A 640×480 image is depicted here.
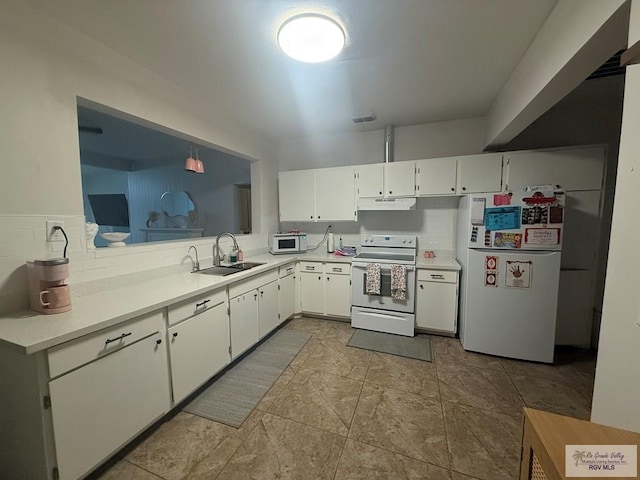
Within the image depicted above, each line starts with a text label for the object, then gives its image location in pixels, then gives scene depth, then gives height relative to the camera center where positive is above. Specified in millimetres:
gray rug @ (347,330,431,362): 2670 -1339
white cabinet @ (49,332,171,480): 1233 -992
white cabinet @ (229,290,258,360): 2375 -970
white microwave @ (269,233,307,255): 3600 -295
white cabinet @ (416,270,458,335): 2926 -895
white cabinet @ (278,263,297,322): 3203 -901
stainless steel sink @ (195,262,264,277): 2632 -498
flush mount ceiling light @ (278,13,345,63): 1536 +1160
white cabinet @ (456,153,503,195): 2820 +559
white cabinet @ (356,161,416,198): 3215 +553
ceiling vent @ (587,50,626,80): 2115 +1359
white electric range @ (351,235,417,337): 3012 -943
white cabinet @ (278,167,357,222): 3512 +390
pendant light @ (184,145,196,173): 2570 +572
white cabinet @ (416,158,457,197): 3029 +557
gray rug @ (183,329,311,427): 1893 -1378
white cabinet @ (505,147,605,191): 2449 +550
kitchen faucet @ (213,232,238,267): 2902 -363
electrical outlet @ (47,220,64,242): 1600 -71
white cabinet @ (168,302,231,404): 1804 -981
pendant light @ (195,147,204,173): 2616 +562
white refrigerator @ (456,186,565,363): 2342 -454
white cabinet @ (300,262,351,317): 3367 -877
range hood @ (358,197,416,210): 3199 +246
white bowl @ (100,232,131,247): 2004 -134
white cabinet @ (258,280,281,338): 2777 -972
